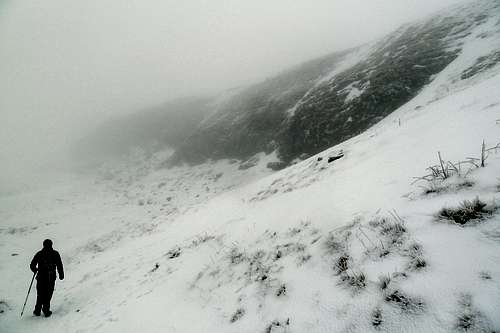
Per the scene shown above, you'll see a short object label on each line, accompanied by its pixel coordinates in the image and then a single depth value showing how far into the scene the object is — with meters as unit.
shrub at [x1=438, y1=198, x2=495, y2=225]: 2.54
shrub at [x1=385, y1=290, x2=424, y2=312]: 2.15
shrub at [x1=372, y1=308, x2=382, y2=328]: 2.27
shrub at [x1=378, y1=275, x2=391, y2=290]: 2.53
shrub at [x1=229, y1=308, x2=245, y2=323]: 3.49
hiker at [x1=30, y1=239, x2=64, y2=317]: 7.29
